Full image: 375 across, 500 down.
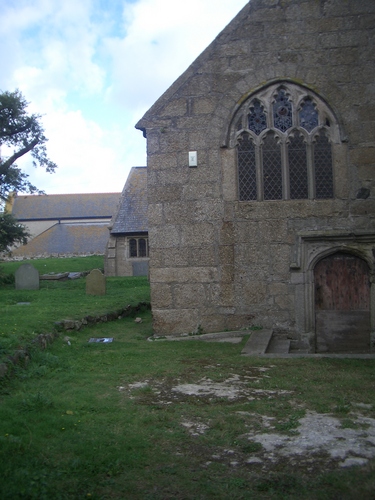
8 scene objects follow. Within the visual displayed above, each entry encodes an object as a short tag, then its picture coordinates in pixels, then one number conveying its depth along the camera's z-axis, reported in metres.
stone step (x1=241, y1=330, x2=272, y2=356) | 9.23
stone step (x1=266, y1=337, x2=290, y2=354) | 10.04
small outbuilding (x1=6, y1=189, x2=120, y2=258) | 54.03
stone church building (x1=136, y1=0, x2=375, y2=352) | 10.98
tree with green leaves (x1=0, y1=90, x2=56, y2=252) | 27.45
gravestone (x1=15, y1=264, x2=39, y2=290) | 21.45
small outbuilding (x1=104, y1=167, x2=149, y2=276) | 36.59
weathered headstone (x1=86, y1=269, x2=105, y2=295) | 19.42
